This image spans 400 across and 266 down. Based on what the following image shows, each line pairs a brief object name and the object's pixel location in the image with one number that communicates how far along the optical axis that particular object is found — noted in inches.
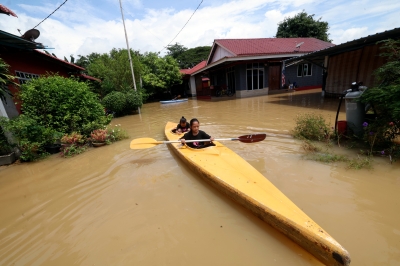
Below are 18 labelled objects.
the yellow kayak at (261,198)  64.3
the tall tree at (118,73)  588.7
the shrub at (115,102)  476.8
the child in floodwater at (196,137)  169.3
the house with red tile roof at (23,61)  237.8
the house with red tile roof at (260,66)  581.6
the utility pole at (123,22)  506.8
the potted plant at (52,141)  220.7
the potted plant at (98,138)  246.5
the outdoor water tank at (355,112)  166.2
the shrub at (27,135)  195.6
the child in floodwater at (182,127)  224.1
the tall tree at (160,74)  820.0
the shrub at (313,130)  185.6
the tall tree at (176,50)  1453.0
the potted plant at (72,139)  230.1
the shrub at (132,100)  494.6
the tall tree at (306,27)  1092.5
